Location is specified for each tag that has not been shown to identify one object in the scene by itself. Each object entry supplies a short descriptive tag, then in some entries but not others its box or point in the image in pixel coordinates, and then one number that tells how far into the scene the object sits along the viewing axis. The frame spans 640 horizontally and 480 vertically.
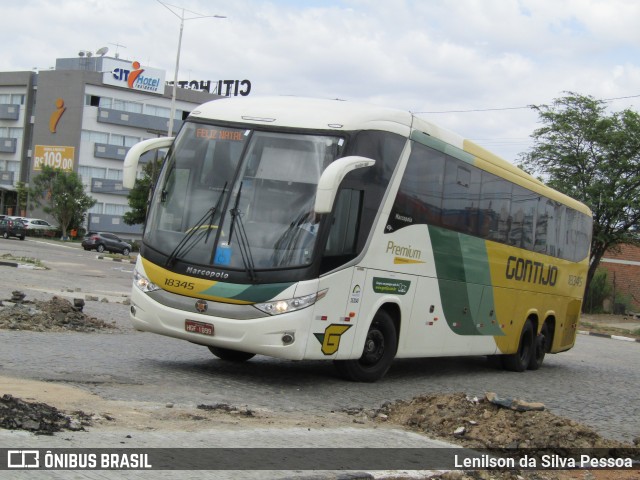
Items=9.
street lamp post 50.10
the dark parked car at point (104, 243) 59.75
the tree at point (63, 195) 76.88
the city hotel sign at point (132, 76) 89.00
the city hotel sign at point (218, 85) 91.25
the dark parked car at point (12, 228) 61.97
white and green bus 10.73
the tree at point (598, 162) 42.50
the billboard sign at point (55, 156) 87.12
